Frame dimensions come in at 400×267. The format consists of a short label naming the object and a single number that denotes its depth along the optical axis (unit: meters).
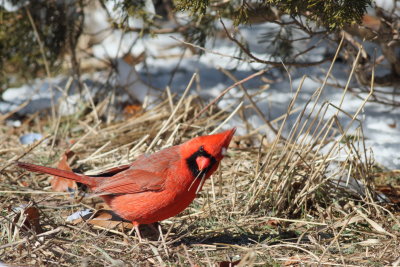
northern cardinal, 5.97
